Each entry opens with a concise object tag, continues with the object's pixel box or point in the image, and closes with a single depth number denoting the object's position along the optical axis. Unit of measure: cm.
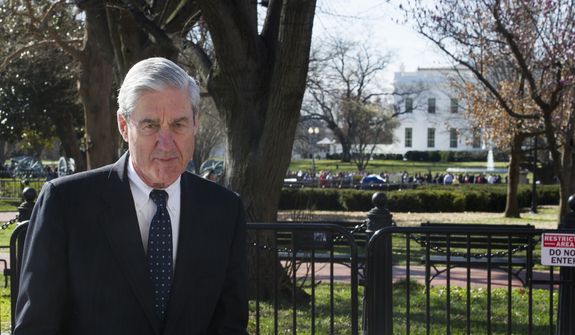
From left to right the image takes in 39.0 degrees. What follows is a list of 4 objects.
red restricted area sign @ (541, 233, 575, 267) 571
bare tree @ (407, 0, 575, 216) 1794
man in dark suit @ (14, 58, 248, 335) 269
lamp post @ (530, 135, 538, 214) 3247
